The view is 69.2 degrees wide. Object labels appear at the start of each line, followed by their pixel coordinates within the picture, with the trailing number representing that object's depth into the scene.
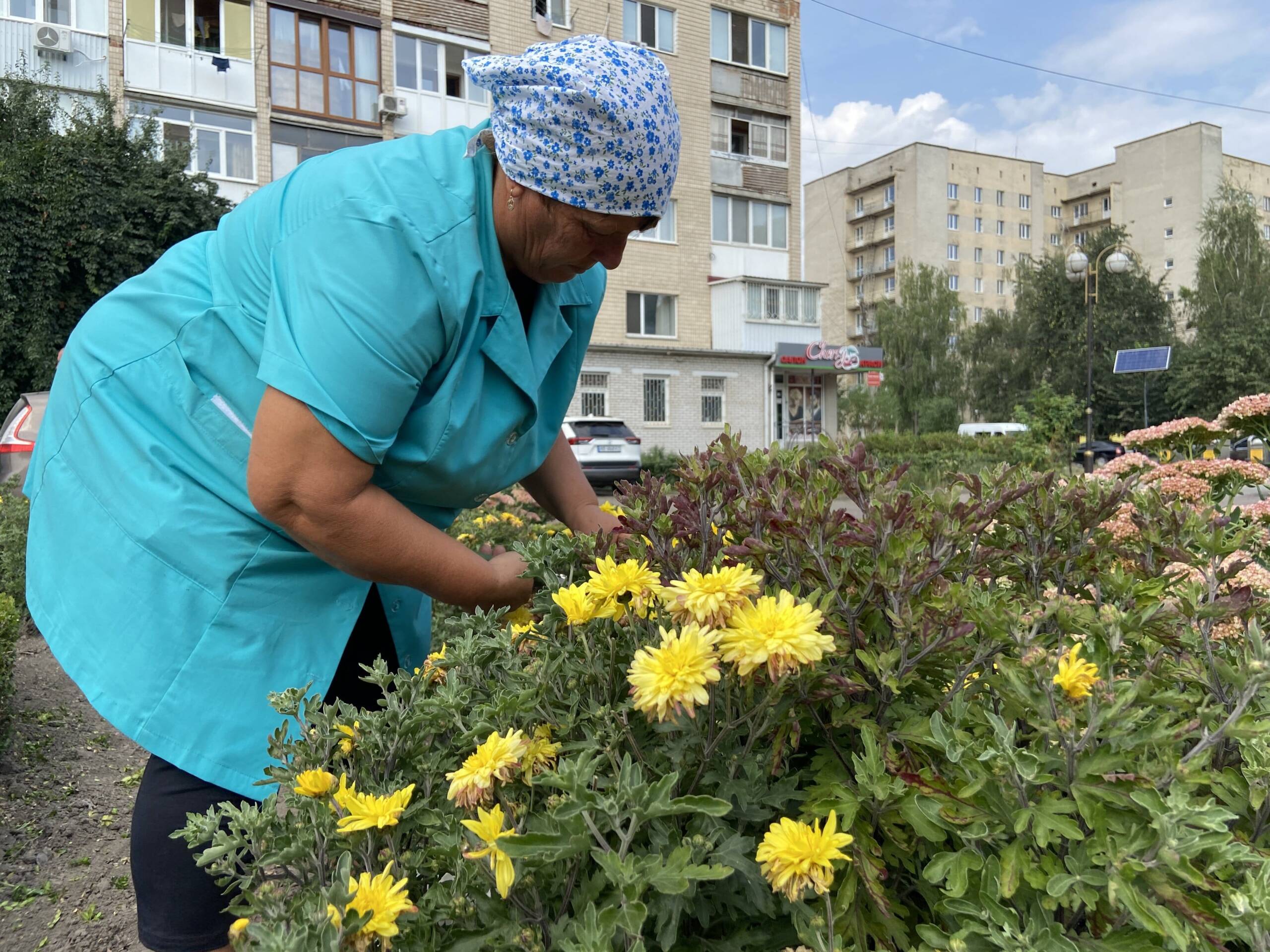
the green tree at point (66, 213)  16.14
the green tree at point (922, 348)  42.75
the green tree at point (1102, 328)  38.22
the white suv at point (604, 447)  18.47
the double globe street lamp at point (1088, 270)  18.62
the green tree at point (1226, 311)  33.56
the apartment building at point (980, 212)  57.31
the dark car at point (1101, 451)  27.47
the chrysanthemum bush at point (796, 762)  0.83
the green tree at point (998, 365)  41.41
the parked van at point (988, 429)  32.30
